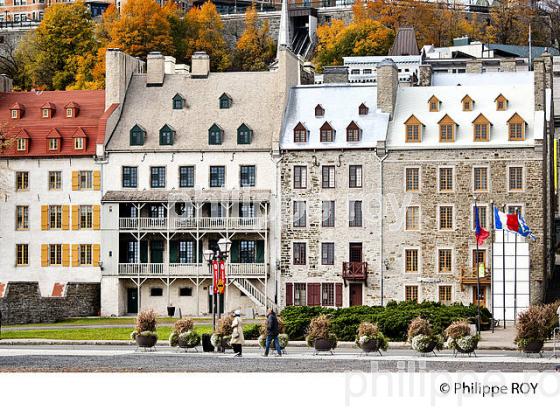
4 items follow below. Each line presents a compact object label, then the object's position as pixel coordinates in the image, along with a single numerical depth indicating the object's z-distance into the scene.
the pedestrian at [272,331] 52.53
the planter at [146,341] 55.97
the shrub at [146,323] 56.41
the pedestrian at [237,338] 52.41
